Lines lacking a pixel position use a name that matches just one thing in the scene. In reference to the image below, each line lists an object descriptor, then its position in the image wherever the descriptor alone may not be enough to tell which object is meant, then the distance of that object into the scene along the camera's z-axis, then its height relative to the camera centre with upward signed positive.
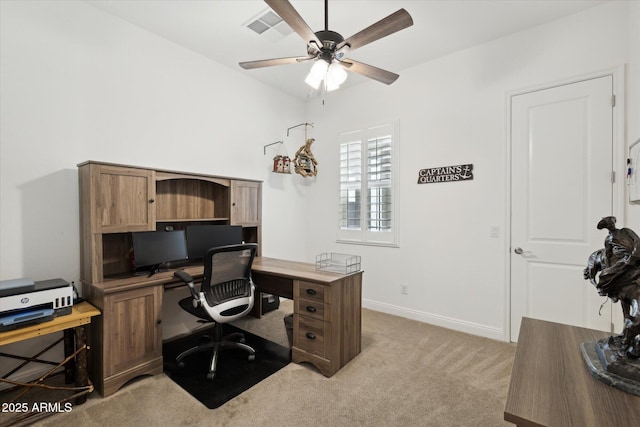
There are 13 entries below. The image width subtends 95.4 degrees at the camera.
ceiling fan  1.74 +1.12
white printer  1.77 -0.59
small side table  1.78 -0.98
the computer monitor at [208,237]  3.05 -0.30
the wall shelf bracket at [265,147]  4.14 +0.89
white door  2.55 +0.12
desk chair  2.38 -0.72
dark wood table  0.82 -0.59
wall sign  3.24 +0.41
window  3.84 +0.33
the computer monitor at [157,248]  2.59 -0.36
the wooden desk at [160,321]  2.15 -0.91
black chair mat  2.19 -1.37
